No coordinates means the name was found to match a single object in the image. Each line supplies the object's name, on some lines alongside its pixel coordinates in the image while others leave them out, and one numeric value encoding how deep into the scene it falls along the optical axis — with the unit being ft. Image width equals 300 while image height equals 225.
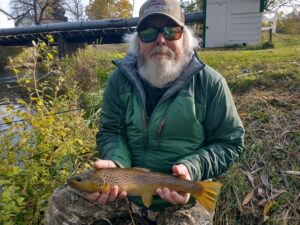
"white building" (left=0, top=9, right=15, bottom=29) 89.91
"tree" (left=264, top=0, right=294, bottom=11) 70.85
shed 35.67
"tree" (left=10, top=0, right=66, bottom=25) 96.85
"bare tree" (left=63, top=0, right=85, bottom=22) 120.04
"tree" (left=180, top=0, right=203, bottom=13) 55.28
